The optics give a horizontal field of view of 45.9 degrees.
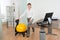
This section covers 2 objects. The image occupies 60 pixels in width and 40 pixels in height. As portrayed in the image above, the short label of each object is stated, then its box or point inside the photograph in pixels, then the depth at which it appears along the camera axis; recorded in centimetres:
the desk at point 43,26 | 160
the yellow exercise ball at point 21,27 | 228
